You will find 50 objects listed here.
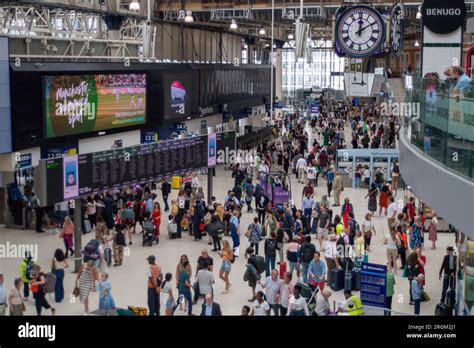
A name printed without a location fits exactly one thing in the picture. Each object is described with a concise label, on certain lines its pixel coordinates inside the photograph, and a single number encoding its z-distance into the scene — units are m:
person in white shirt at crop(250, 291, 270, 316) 11.41
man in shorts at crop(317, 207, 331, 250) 19.17
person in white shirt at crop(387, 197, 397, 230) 20.22
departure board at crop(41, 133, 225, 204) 16.36
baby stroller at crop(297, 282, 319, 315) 12.77
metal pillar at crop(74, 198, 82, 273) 16.75
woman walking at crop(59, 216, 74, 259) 17.73
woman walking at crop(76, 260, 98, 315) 13.36
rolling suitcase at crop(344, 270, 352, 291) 14.94
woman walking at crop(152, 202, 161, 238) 19.64
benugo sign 15.74
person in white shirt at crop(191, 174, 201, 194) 24.20
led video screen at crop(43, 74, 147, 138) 19.98
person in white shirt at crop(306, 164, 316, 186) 27.92
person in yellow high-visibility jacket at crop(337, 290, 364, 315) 10.83
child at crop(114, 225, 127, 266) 16.89
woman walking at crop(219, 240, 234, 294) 14.93
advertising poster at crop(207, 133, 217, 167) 22.84
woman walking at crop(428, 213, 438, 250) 18.94
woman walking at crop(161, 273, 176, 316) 12.29
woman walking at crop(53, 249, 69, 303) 14.33
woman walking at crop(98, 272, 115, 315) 12.12
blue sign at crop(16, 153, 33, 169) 18.95
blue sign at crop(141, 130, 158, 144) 25.73
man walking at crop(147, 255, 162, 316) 13.00
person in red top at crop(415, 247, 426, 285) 14.23
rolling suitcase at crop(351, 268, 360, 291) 15.00
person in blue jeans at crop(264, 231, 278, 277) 15.75
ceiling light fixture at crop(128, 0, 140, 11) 21.17
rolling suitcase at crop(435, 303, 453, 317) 12.54
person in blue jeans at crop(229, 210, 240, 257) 17.84
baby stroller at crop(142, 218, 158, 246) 19.08
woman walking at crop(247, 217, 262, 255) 17.22
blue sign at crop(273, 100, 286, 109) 47.67
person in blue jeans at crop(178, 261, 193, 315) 13.21
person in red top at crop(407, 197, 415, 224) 20.69
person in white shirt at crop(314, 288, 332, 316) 11.69
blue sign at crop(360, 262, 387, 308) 13.11
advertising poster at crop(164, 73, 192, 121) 26.61
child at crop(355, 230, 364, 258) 16.56
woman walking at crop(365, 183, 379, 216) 23.28
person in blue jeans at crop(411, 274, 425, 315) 13.40
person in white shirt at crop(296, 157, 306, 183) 30.72
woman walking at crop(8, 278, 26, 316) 11.89
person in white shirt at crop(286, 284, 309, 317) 11.23
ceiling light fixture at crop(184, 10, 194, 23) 28.89
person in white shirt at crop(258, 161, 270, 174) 27.15
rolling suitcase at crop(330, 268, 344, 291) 15.16
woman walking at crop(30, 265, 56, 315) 13.20
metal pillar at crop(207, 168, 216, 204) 23.48
